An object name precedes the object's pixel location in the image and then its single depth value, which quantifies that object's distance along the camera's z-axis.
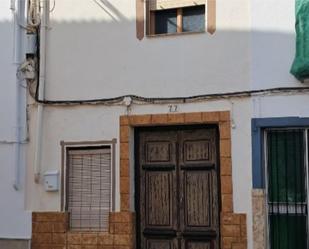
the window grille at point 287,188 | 7.64
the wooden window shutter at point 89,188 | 8.52
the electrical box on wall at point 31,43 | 8.93
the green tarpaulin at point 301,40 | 7.47
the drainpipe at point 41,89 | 8.70
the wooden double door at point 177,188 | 8.16
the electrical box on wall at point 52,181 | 8.59
